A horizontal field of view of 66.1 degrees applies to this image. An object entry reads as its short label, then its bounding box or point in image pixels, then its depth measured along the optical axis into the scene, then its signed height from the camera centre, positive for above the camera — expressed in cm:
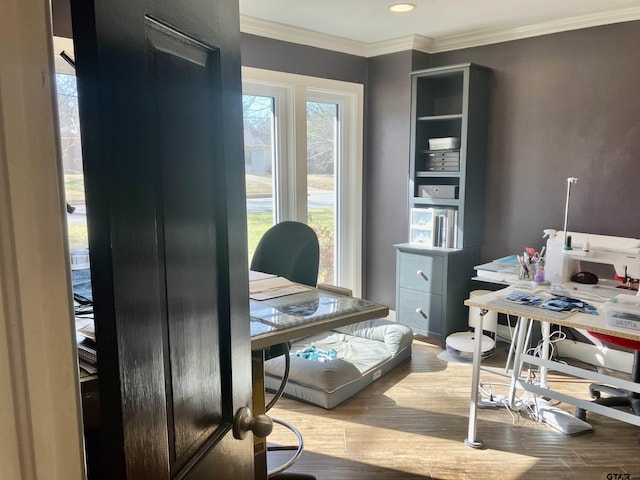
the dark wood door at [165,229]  55 -7
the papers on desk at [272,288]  181 -44
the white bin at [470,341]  355 -124
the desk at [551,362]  210 -96
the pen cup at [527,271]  284 -56
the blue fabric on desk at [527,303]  223 -62
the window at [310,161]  373 +11
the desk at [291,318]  141 -44
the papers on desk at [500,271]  293 -60
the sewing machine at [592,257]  248 -44
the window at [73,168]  83 +1
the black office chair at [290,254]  263 -43
